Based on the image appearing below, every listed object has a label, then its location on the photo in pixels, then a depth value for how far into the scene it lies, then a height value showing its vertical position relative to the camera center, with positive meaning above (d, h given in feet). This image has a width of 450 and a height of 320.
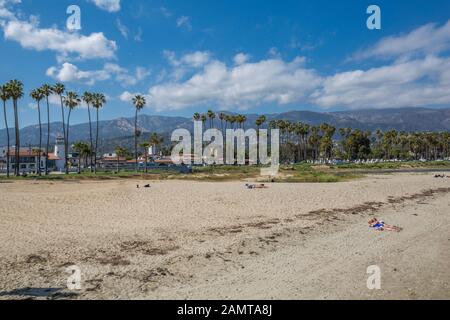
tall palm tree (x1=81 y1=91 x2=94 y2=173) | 226.17 +36.44
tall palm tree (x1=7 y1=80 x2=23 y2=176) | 175.42 +30.48
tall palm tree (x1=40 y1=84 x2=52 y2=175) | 197.26 +36.34
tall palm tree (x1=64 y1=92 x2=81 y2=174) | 218.59 +33.29
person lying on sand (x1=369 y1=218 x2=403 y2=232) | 51.98 -10.67
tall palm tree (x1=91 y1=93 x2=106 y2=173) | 228.84 +35.46
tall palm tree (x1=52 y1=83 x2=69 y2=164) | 203.10 +37.85
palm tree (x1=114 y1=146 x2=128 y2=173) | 271.90 +3.49
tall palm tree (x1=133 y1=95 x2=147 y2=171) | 245.65 +37.12
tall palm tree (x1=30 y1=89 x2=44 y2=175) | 195.72 +33.24
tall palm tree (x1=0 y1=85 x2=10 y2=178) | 174.70 +30.40
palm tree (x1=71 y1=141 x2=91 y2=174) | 236.63 +5.71
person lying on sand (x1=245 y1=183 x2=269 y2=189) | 109.52 -9.77
